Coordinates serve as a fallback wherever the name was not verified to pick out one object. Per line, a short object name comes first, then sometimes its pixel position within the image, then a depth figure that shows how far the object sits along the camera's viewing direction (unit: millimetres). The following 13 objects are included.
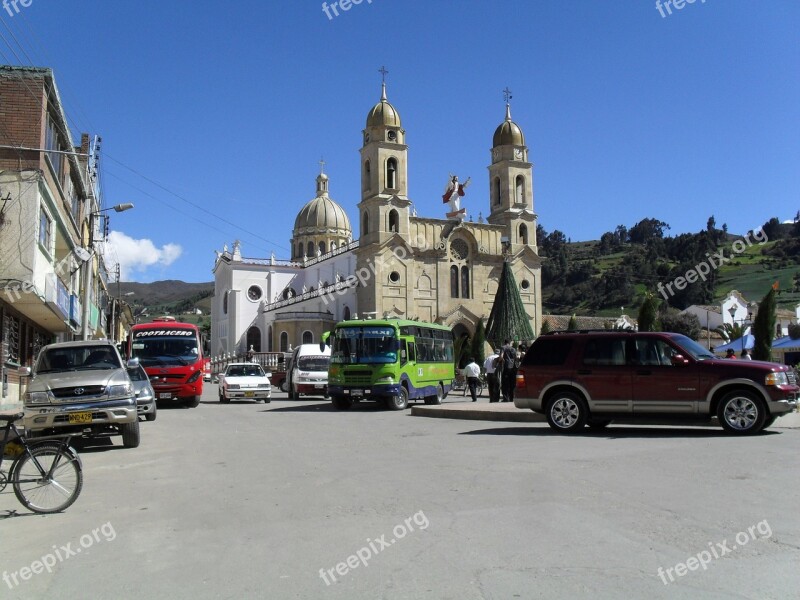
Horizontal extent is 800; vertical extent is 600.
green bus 23359
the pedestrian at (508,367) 21891
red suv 13086
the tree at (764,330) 26923
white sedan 29688
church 65500
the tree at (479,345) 52062
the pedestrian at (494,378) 23894
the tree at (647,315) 31580
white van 31859
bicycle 7824
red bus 25812
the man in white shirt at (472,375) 25569
